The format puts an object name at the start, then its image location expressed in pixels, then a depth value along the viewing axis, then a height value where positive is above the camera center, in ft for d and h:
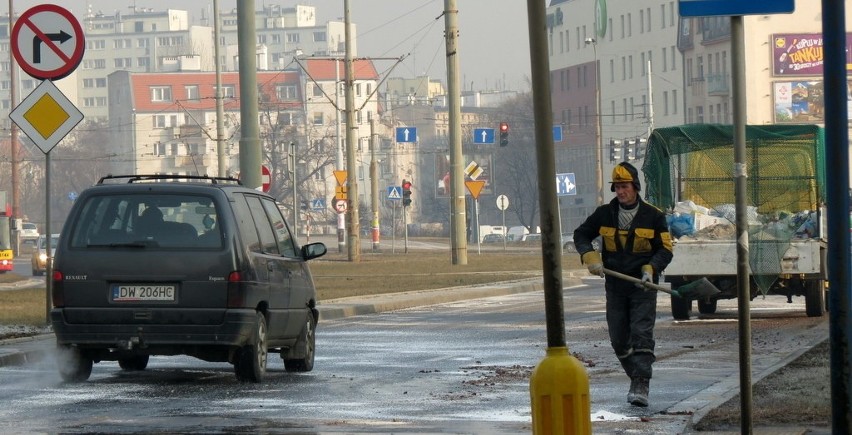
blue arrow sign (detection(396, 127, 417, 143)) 296.65 +6.43
